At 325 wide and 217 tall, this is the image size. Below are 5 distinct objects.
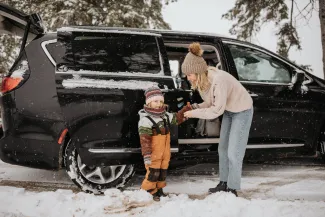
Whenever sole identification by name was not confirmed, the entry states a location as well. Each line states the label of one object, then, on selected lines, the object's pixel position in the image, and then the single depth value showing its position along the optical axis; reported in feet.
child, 12.03
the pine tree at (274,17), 27.66
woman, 11.57
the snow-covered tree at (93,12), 42.65
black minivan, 12.46
